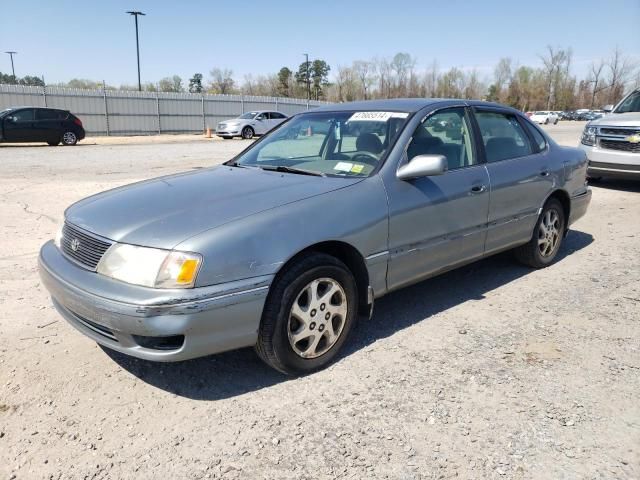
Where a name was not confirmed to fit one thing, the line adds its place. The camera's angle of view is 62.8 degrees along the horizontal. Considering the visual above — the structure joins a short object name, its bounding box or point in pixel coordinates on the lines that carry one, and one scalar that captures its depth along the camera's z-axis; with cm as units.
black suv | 1920
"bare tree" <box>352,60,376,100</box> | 8138
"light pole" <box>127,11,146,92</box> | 3934
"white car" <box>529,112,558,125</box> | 5214
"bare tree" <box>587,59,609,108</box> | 8795
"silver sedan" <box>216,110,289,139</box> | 2650
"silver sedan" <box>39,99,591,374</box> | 267
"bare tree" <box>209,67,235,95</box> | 7888
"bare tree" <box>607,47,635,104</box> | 7969
